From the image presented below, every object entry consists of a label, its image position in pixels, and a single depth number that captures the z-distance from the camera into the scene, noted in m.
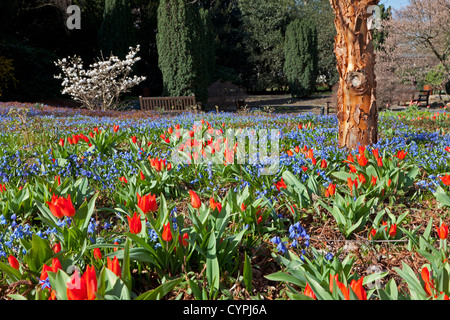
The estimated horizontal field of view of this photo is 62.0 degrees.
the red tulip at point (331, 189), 2.59
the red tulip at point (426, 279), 1.47
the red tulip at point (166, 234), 1.74
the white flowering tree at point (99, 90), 14.55
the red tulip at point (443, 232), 1.85
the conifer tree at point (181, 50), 17.22
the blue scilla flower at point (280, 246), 1.91
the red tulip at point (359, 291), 1.29
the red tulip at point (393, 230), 2.16
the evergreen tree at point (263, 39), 30.27
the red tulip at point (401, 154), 3.17
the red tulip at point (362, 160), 2.99
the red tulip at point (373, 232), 2.30
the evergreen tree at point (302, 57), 26.70
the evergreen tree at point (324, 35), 32.41
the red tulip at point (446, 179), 2.55
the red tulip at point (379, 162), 3.04
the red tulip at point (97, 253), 1.75
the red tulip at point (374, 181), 2.87
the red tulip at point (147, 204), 1.97
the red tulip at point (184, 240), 1.89
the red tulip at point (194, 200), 2.06
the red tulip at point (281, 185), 2.68
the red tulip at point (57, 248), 1.84
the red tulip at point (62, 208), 1.92
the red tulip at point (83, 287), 1.27
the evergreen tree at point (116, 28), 21.25
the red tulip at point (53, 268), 1.53
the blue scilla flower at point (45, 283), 1.58
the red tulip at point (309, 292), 1.45
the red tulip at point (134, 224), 1.79
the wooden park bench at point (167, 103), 13.79
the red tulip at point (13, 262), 1.66
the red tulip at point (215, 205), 2.15
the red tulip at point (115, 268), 1.48
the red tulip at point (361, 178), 2.67
